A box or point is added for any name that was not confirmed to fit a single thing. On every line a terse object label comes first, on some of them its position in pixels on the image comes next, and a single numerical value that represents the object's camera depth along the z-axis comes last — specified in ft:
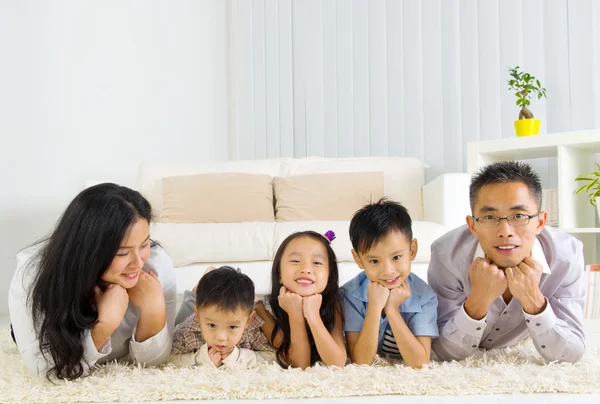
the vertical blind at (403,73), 11.07
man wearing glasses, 4.60
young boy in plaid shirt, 4.89
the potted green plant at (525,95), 10.37
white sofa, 8.01
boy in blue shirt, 4.85
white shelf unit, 9.57
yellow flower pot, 10.36
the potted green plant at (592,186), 9.53
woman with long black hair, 4.50
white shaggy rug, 4.21
